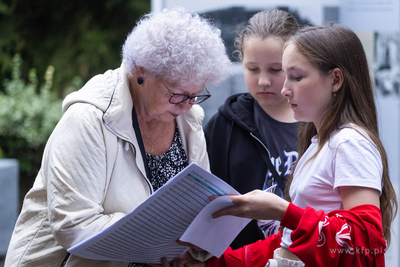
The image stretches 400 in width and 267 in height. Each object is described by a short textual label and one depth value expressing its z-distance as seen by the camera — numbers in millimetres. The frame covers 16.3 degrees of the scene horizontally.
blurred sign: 4055
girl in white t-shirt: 3020
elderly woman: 3139
